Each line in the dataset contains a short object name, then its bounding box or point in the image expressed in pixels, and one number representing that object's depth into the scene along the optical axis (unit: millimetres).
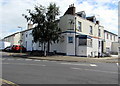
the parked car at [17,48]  21160
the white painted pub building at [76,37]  17189
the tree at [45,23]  15447
